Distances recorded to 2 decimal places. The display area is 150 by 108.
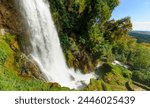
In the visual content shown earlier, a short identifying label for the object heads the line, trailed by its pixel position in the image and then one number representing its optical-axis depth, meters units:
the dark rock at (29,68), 16.70
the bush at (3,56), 15.16
